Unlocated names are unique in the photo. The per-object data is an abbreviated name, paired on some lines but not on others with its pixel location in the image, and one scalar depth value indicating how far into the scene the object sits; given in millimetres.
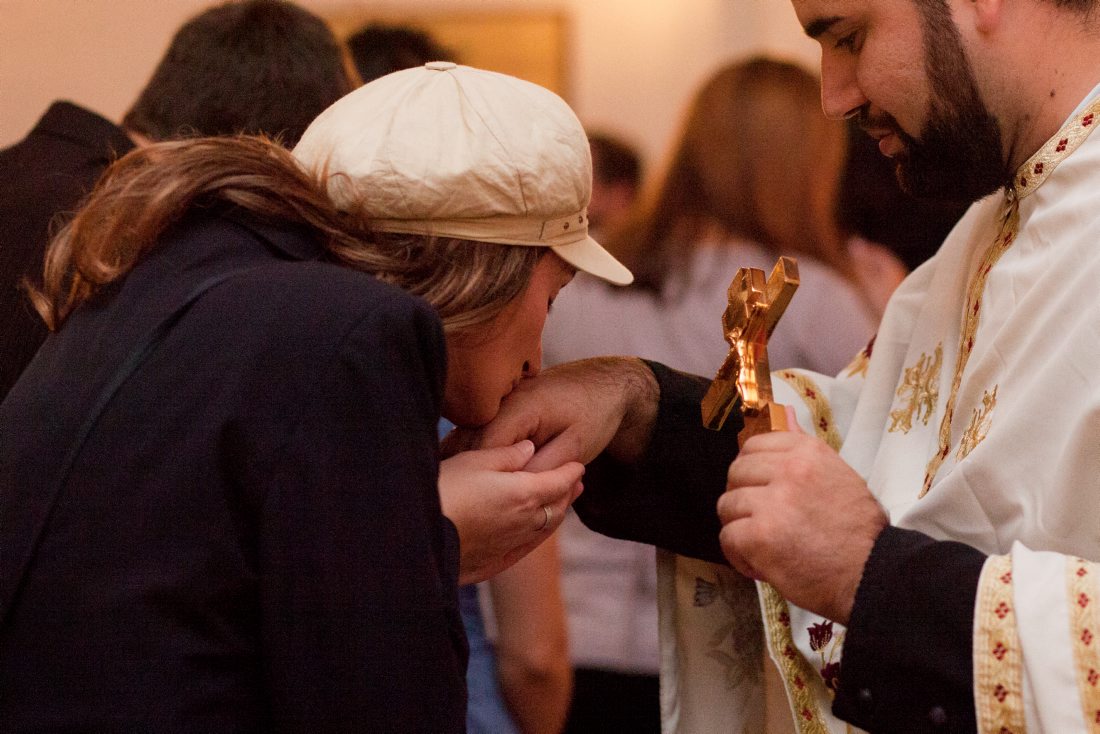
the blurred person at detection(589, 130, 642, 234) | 5012
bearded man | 1519
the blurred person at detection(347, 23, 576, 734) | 2541
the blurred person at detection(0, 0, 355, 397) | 2451
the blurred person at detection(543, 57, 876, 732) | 3002
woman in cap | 1211
